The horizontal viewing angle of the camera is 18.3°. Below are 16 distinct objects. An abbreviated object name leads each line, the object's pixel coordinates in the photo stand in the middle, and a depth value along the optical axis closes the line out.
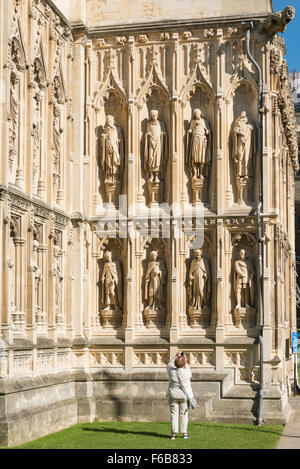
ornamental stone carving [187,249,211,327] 20.81
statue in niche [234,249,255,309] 20.61
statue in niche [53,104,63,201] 20.34
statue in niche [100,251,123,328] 21.20
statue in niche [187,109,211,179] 21.03
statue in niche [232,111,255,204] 20.89
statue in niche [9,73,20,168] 17.73
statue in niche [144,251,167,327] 21.02
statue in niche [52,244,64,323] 19.91
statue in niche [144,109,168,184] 21.25
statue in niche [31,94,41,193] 18.92
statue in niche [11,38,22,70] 17.95
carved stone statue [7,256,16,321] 17.05
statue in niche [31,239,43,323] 18.61
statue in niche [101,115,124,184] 21.44
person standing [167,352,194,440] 17.16
